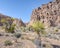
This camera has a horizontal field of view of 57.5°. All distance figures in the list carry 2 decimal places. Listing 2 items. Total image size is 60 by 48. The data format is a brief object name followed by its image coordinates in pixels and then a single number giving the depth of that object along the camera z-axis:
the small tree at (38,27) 7.94
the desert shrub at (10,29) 11.62
